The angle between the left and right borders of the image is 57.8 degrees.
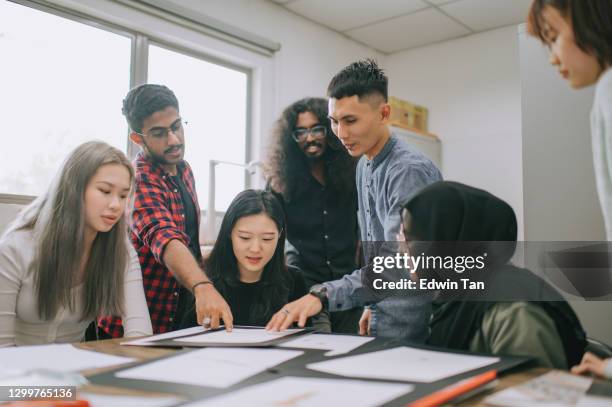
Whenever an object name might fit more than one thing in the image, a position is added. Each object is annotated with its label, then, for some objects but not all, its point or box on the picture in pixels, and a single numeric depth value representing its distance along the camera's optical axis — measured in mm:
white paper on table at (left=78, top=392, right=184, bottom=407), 559
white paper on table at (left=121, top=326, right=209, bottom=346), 943
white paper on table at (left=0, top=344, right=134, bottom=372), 757
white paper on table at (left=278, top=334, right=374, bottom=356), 843
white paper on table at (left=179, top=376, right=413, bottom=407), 545
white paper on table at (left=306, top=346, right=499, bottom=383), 640
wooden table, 594
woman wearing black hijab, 826
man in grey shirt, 1121
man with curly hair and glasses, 1597
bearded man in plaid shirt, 1420
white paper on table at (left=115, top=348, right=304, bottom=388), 660
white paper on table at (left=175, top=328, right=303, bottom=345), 943
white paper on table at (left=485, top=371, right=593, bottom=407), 550
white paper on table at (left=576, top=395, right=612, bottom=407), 536
